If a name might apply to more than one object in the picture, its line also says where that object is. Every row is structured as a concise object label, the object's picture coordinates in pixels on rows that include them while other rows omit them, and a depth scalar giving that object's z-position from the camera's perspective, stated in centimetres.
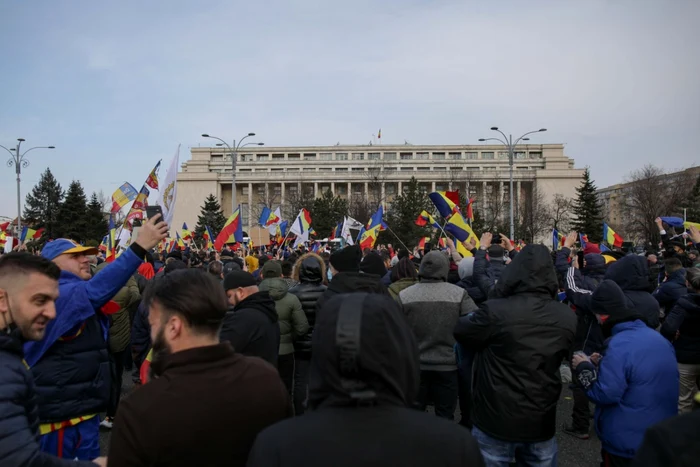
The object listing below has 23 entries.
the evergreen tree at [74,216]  4222
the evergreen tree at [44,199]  4747
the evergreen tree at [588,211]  4156
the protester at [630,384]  310
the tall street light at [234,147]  3138
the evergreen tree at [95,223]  4312
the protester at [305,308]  550
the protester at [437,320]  475
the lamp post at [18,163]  2877
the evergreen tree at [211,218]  5609
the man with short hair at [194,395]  172
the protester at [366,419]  137
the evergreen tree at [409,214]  3534
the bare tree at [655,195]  3928
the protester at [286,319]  533
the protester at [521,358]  324
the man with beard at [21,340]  188
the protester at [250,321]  357
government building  8100
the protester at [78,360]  308
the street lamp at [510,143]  3201
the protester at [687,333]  497
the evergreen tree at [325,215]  4578
